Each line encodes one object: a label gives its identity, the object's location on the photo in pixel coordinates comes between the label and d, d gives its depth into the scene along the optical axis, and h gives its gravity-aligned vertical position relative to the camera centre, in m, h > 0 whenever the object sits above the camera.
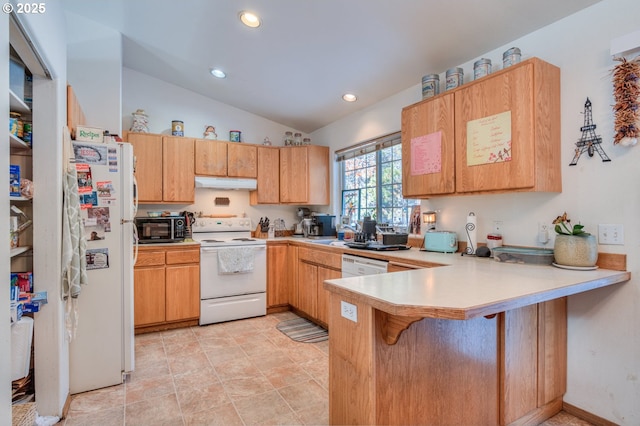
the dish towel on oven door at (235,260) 3.64 -0.54
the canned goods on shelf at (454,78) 2.43 +1.03
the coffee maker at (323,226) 4.21 -0.18
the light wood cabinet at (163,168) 3.61 +0.52
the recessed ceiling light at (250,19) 2.49 +1.53
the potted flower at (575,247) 1.77 -0.19
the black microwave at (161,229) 3.50 -0.18
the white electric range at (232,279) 3.60 -0.77
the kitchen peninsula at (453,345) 1.28 -0.64
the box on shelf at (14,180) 1.72 +0.17
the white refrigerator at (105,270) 2.28 -0.42
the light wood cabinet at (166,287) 3.32 -0.79
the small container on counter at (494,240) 2.35 -0.20
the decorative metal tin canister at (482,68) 2.23 +1.01
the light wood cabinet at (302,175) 4.31 +0.51
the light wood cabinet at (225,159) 3.95 +0.68
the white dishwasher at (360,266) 2.61 -0.45
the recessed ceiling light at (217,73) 3.49 +1.54
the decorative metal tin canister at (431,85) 2.60 +1.03
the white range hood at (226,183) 3.92 +0.37
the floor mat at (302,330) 3.21 -1.25
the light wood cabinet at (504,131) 1.91 +0.53
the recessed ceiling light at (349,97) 3.53 +1.28
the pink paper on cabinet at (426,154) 2.48 +0.47
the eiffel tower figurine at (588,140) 1.87 +0.43
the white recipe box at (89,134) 2.29 +0.56
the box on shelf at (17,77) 1.78 +0.76
